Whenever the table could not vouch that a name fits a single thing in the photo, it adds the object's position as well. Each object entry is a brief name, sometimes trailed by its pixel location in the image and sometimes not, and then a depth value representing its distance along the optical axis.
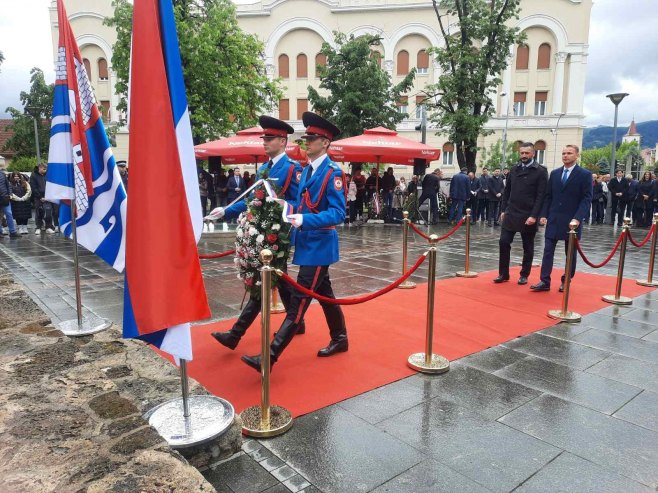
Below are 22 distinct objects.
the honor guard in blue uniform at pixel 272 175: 4.18
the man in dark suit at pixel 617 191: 16.55
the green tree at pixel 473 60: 17.53
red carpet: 3.62
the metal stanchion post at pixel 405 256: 6.86
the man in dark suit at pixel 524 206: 6.88
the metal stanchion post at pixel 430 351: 3.94
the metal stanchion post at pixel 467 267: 7.82
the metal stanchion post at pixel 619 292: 6.22
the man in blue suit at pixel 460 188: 15.98
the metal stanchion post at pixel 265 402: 2.91
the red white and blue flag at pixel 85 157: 4.23
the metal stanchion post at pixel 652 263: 7.05
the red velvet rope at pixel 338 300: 3.28
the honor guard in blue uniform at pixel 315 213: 3.72
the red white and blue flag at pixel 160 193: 2.38
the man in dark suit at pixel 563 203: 6.53
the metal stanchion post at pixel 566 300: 5.41
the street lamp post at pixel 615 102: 17.88
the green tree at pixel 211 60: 17.61
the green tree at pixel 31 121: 36.53
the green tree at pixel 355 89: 20.58
